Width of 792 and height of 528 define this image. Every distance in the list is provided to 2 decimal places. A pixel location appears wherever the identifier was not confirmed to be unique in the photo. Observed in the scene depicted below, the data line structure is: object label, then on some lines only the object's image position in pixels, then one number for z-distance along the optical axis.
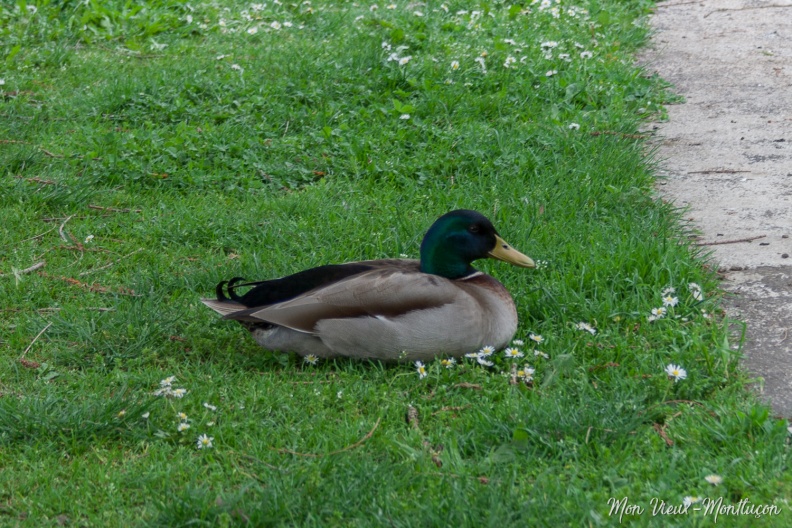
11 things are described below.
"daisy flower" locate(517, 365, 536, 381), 7.79
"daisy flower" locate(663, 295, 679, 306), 8.53
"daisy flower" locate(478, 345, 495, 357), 8.01
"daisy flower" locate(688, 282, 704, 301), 8.59
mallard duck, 7.96
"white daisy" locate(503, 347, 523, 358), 8.10
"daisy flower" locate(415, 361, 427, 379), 7.88
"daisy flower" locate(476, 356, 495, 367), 7.97
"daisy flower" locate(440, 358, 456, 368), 7.99
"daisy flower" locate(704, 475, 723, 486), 6.29
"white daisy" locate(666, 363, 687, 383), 7.50
